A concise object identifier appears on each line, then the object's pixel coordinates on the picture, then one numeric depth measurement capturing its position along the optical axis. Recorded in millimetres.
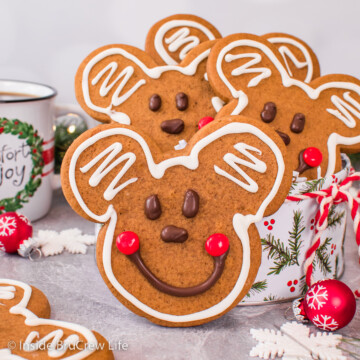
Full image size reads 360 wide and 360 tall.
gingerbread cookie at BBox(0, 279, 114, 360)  298
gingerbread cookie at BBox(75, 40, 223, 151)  383
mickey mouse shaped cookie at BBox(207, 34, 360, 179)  369
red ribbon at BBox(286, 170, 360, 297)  352
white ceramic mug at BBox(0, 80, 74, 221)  428
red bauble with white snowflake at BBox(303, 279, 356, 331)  328
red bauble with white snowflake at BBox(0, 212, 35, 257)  402
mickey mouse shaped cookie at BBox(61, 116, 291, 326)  331
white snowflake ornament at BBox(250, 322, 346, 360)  319
